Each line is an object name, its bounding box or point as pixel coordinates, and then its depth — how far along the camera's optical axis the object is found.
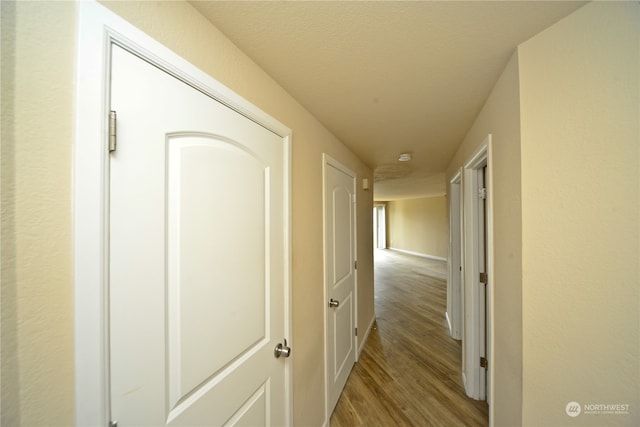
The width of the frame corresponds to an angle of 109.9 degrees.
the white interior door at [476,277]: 1.88
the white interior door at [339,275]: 1.80
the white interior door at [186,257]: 0.55
